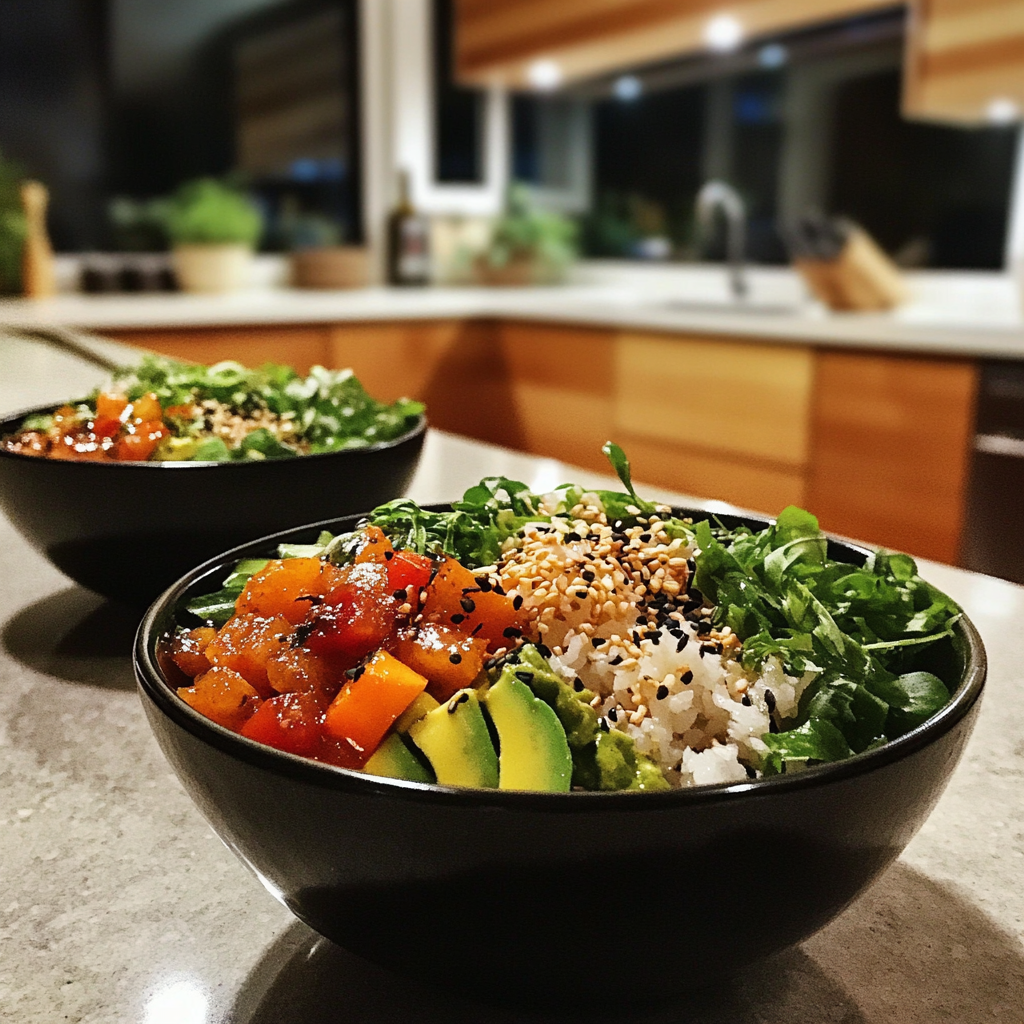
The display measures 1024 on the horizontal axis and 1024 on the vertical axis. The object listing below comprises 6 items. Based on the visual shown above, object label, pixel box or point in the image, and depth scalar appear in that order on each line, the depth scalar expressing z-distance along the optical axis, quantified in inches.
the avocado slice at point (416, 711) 19.2
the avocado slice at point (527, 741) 18.0
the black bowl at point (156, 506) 33.3
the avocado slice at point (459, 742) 18.1
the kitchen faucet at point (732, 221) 155.9
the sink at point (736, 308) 151.5
